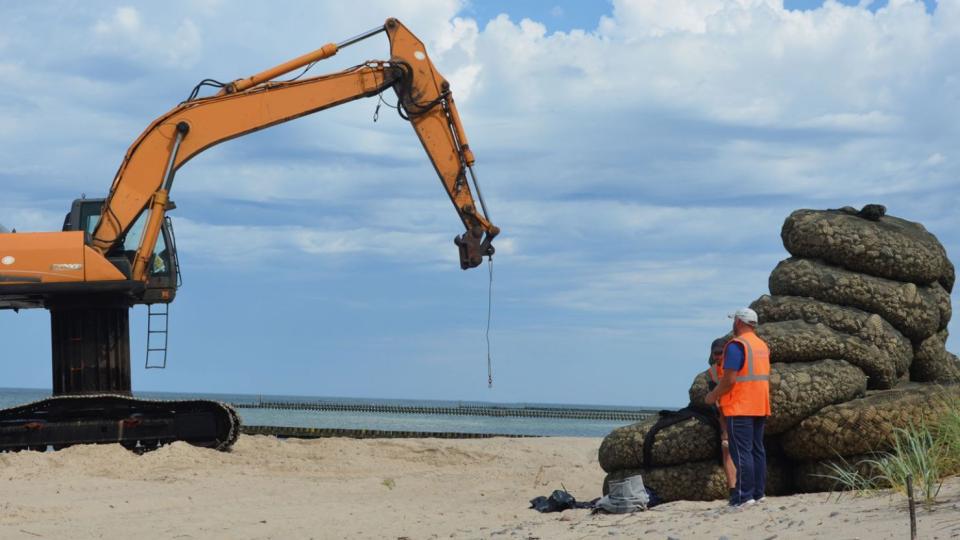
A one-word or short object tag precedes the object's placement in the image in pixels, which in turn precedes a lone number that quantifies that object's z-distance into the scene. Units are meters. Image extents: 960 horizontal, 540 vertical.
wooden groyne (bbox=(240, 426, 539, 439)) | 23.55
